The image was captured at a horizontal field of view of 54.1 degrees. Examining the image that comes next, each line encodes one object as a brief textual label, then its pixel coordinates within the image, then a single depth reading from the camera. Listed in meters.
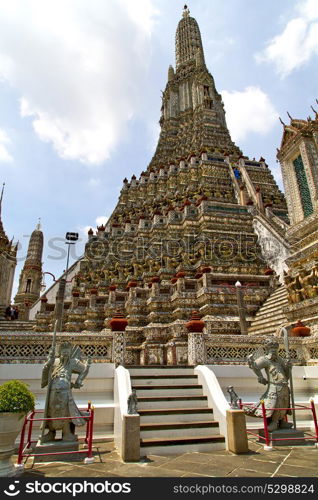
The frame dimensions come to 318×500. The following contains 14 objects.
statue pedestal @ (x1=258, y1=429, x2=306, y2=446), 5.83
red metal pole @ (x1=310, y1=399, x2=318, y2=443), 5.81
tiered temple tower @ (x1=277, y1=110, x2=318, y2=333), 11.34
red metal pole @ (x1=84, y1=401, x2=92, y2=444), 5.49
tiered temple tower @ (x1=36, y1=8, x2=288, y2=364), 15.99
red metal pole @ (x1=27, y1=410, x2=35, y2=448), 5.50
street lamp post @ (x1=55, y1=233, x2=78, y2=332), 17.00
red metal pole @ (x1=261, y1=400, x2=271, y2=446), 5.70
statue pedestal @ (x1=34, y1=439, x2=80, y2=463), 5.12
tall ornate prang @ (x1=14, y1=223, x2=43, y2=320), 40.53
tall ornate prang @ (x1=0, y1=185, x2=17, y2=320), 30.56
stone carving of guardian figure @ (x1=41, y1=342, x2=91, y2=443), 5.44
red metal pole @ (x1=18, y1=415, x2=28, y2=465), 4.54
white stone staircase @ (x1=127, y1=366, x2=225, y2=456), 5.66
